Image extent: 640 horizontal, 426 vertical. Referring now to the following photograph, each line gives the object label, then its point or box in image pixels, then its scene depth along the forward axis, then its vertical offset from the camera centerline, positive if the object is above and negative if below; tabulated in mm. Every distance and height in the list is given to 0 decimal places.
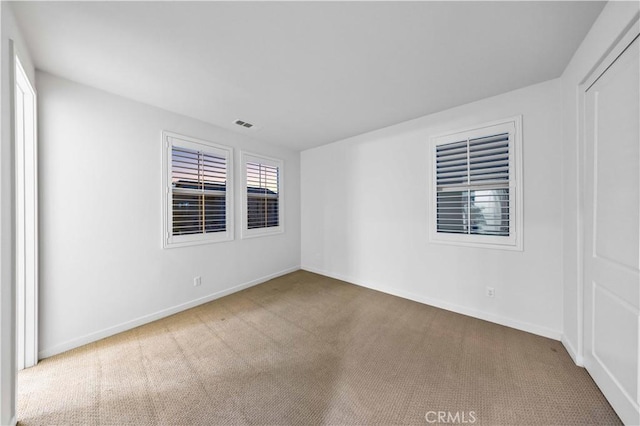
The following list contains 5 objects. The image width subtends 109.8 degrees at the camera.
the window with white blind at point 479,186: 2500 +320
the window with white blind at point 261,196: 3852 +301
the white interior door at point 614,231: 1347 -127
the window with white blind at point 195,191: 2900 +292
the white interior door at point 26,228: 1901 -139
